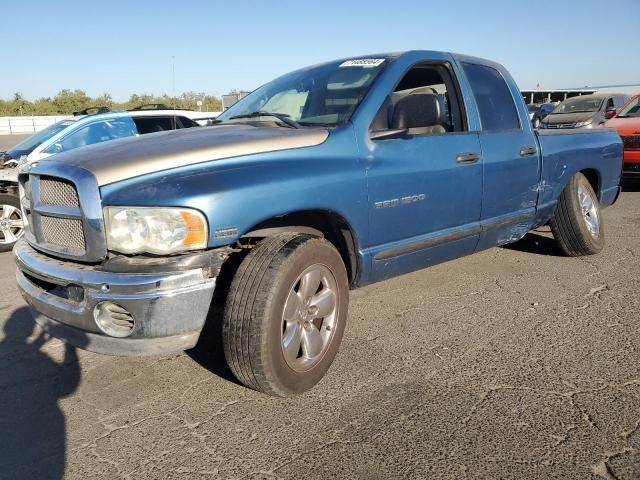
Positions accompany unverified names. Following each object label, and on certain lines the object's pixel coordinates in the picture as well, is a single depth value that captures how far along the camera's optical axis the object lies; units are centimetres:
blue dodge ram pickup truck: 233
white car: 639
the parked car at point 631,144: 850
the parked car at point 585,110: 1367
